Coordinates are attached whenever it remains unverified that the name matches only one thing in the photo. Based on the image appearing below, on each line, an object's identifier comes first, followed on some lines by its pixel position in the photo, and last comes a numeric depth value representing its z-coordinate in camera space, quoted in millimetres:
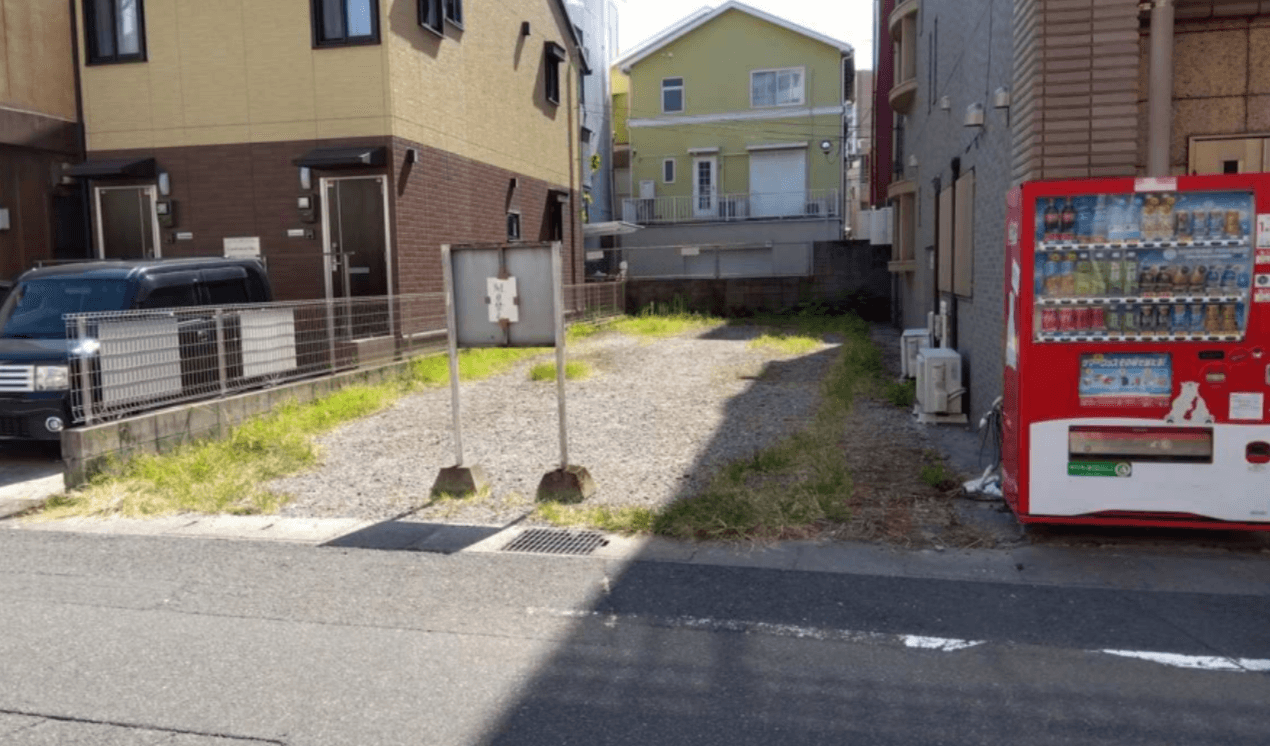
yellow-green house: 34406
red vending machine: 5562
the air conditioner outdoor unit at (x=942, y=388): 9688
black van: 8742
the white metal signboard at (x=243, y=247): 14480
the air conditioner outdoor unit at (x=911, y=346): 11836
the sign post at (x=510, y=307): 7016
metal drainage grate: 5992
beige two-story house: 14133
